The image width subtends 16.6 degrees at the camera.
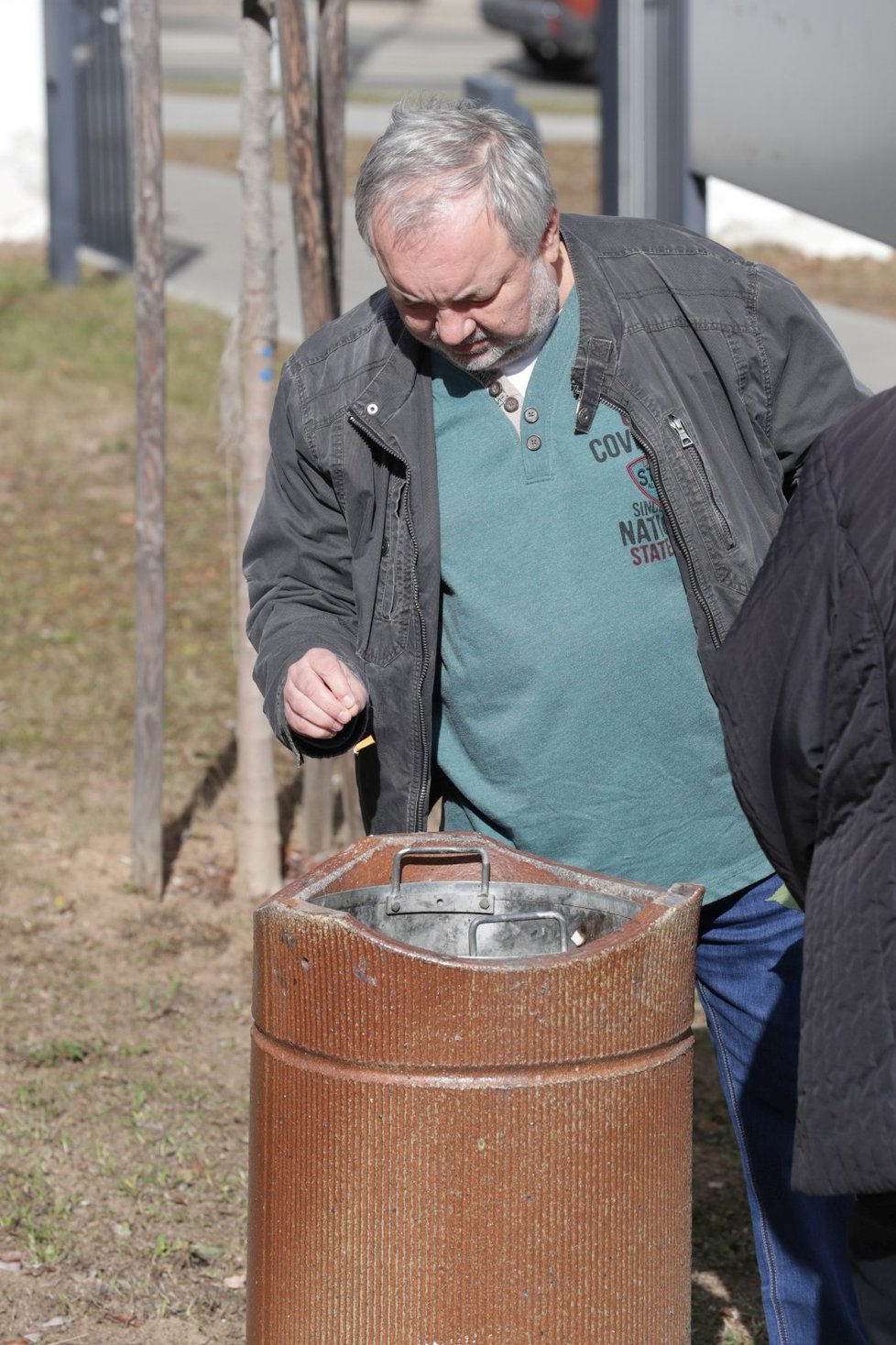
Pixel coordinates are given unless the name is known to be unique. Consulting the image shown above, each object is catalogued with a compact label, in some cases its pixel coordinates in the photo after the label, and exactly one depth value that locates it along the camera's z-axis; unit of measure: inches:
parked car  1720.2
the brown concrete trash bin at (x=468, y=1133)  128.6
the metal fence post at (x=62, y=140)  834.9
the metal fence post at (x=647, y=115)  362.0
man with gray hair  162.8
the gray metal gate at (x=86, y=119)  827.0
